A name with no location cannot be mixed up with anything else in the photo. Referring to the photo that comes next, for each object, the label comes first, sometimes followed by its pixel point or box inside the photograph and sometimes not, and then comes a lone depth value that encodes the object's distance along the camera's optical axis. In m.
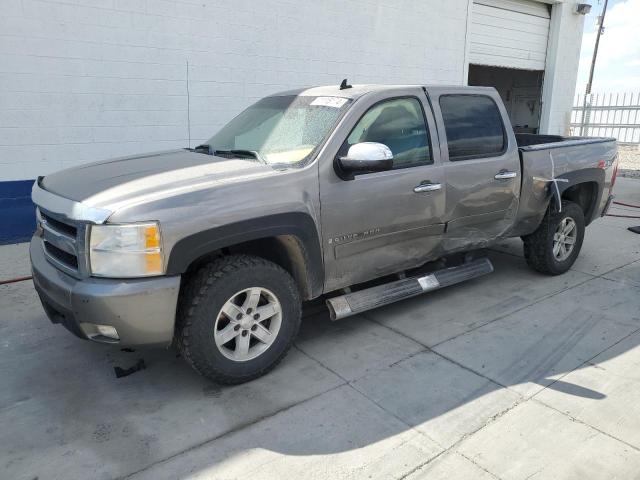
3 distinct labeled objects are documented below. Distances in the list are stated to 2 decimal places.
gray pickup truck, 2.96
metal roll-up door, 11.60
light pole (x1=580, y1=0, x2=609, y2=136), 29.27
